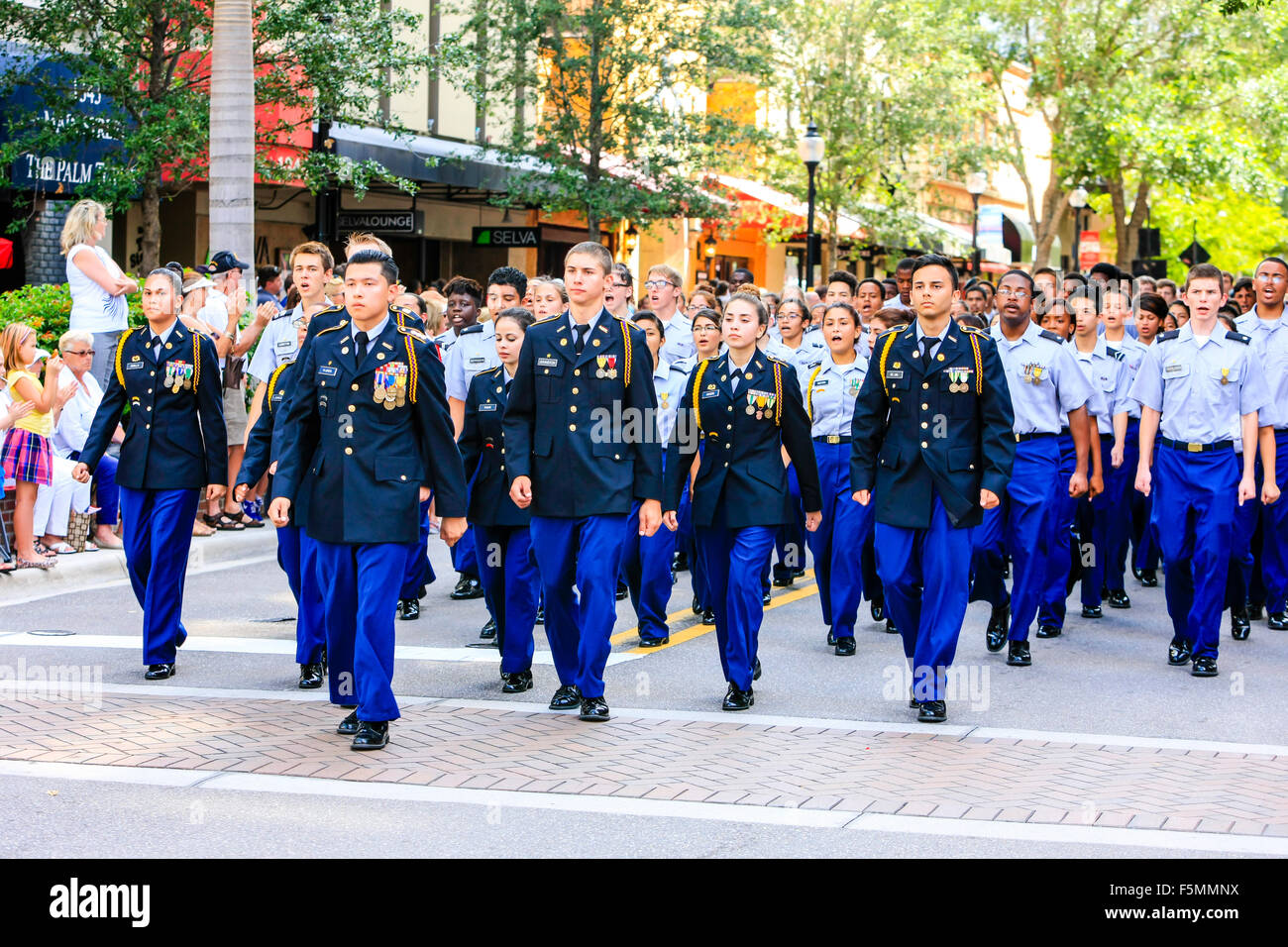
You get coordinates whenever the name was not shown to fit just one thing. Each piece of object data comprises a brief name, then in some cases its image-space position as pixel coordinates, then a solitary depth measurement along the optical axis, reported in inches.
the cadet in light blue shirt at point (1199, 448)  365.1
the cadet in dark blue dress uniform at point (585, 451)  298.2
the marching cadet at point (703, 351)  406.9
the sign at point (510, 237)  1077.8
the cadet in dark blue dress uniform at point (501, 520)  326.6
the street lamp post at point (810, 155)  967.6
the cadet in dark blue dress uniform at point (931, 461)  308.5
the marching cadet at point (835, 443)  391.9
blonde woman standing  509.7
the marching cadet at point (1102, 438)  444.1
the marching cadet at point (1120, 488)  462.6
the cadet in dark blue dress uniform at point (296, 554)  307.6
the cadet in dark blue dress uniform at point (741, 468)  314.8
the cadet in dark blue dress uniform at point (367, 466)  273.7
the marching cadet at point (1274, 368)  417.4
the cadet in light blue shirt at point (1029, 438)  378.9
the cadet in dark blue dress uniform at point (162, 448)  334.6
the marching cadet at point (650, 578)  382.0
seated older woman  493.7
